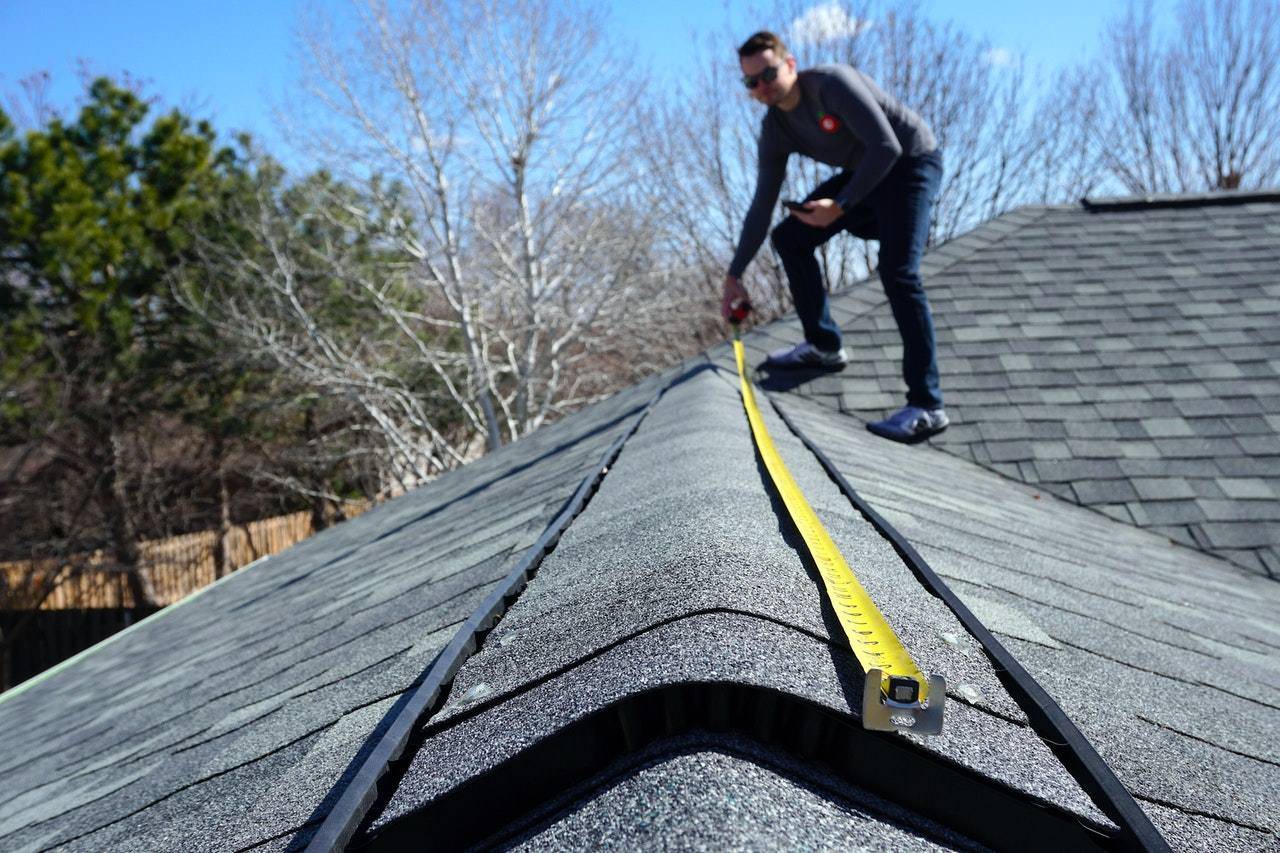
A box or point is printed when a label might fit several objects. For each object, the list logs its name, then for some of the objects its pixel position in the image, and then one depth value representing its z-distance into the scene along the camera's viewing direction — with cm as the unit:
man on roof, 374
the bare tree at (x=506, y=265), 1638
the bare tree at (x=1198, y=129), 2144
